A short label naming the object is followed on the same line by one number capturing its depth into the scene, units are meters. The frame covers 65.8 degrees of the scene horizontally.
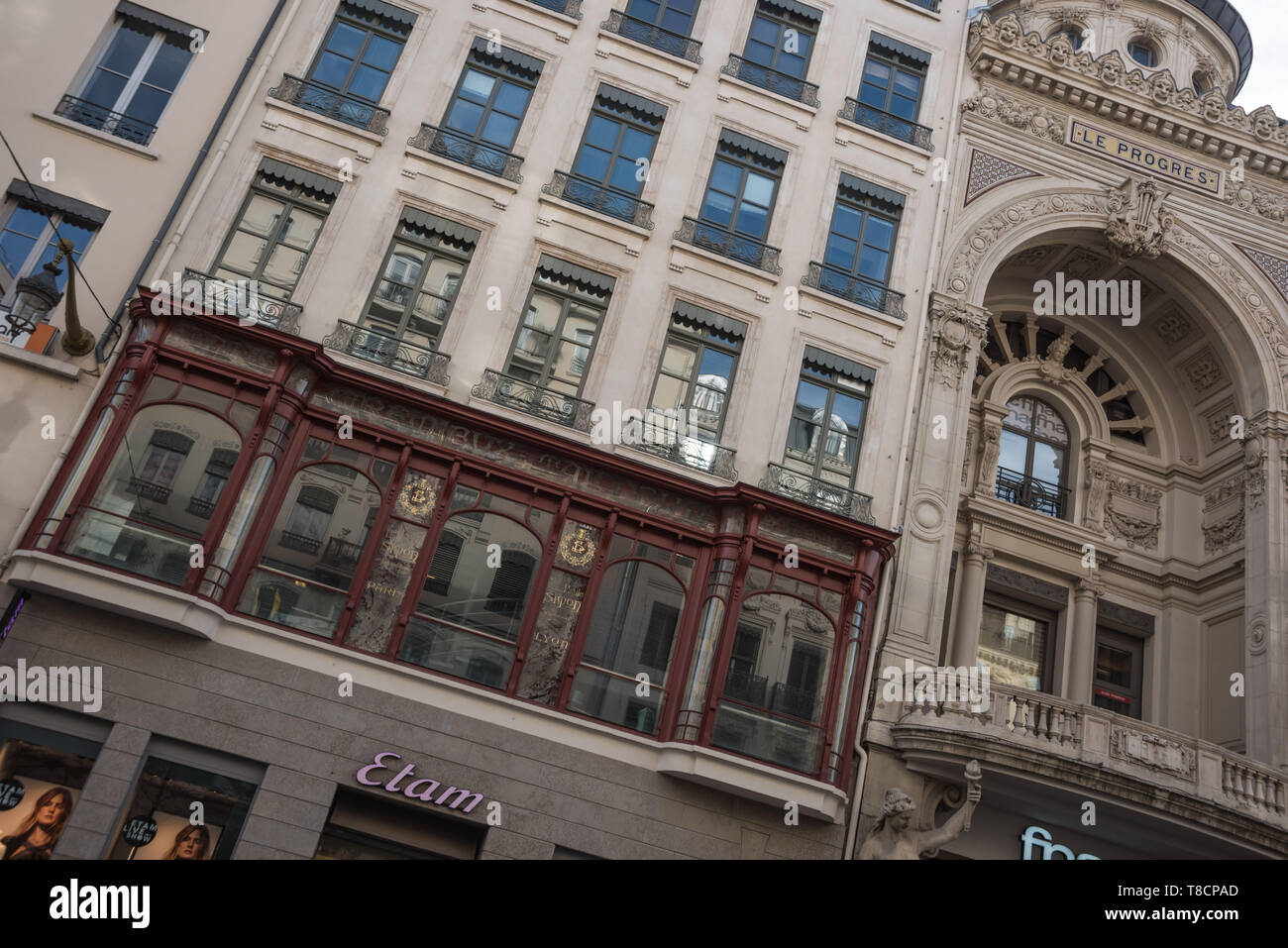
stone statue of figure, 15.05
